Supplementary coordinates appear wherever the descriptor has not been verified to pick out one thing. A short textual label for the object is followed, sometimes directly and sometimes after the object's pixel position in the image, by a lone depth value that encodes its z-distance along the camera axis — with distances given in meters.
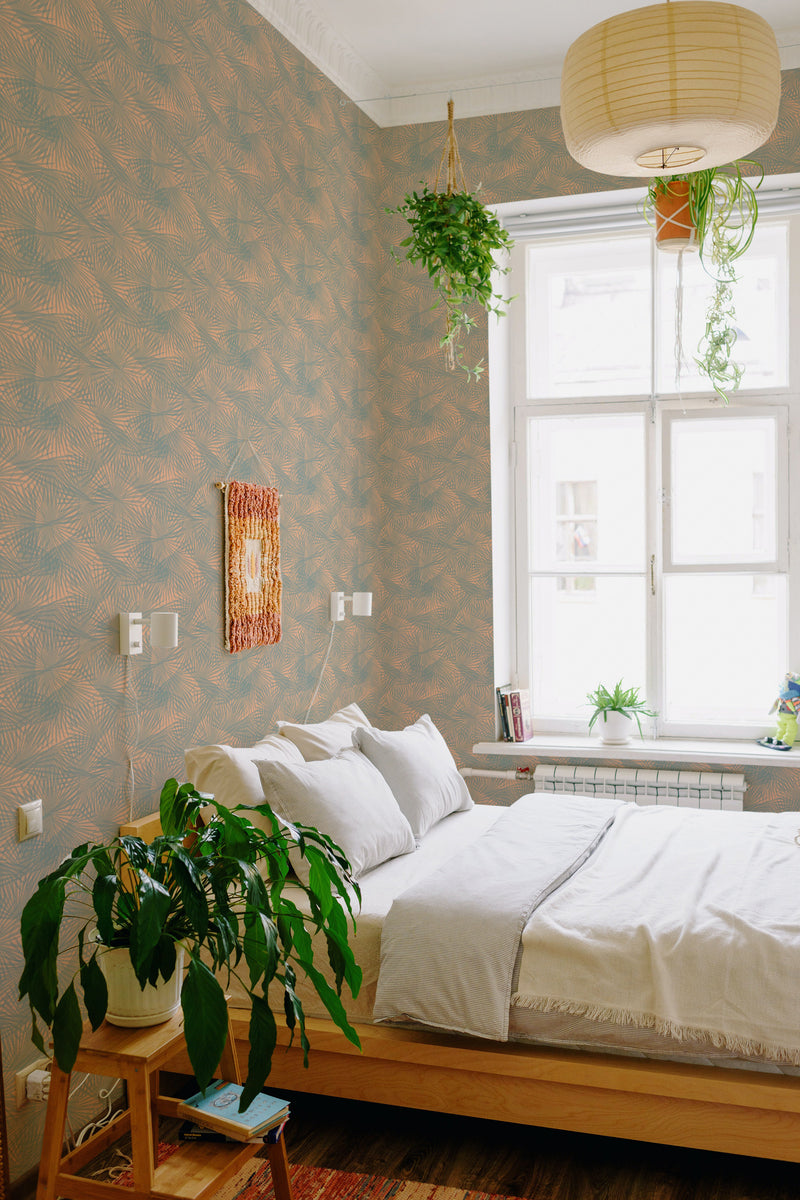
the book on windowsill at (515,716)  4.46
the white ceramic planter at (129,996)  1.96
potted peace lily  1.74
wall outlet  2.31
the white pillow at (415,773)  3.21
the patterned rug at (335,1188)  2.35
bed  2.23
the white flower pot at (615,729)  4.39
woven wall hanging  3.21
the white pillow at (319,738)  3.18
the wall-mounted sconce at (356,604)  3.91
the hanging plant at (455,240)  3.56
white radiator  4.09
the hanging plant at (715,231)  3.25
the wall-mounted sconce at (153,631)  2.65
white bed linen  2.52
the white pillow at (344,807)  2.74
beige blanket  2.19
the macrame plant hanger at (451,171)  3.60
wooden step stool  1.86
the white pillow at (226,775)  2.72
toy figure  4.20
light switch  2.31
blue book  1.98
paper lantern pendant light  2.01
